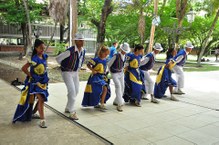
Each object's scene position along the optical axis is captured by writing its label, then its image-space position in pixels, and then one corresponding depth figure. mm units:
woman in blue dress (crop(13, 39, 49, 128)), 4500
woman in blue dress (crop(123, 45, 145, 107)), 6309
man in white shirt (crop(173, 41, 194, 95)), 7654
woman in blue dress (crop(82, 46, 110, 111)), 5707
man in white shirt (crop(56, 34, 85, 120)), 5055
